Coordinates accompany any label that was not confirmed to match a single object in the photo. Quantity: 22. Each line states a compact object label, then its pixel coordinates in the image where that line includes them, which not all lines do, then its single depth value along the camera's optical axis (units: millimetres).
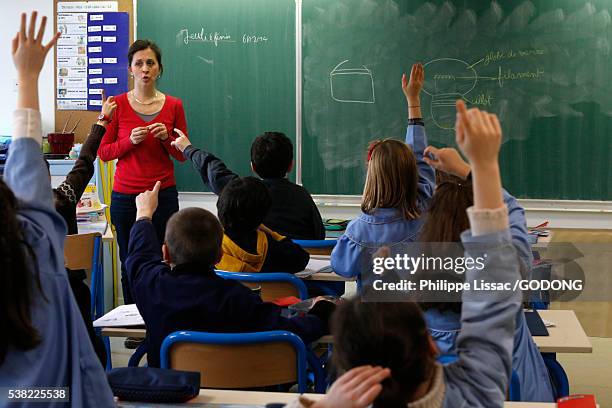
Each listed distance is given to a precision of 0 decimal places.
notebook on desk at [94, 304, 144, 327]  2882
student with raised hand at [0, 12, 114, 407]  1426
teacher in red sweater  4781
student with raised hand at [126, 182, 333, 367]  2443
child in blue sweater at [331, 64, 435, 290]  3240
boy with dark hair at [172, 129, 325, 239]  4062
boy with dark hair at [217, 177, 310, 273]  3279
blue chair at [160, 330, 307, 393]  2371
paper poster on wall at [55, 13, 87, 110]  6469
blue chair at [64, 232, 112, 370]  4062
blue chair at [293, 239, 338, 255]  3971
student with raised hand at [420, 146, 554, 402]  2141
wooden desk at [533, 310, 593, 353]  2693
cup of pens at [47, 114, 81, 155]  6293
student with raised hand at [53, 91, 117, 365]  2787
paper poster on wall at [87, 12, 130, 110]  6336
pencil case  1946
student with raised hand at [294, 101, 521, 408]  1320
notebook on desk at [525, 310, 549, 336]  2838
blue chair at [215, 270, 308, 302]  3223
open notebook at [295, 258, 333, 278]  3670
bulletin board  6523
